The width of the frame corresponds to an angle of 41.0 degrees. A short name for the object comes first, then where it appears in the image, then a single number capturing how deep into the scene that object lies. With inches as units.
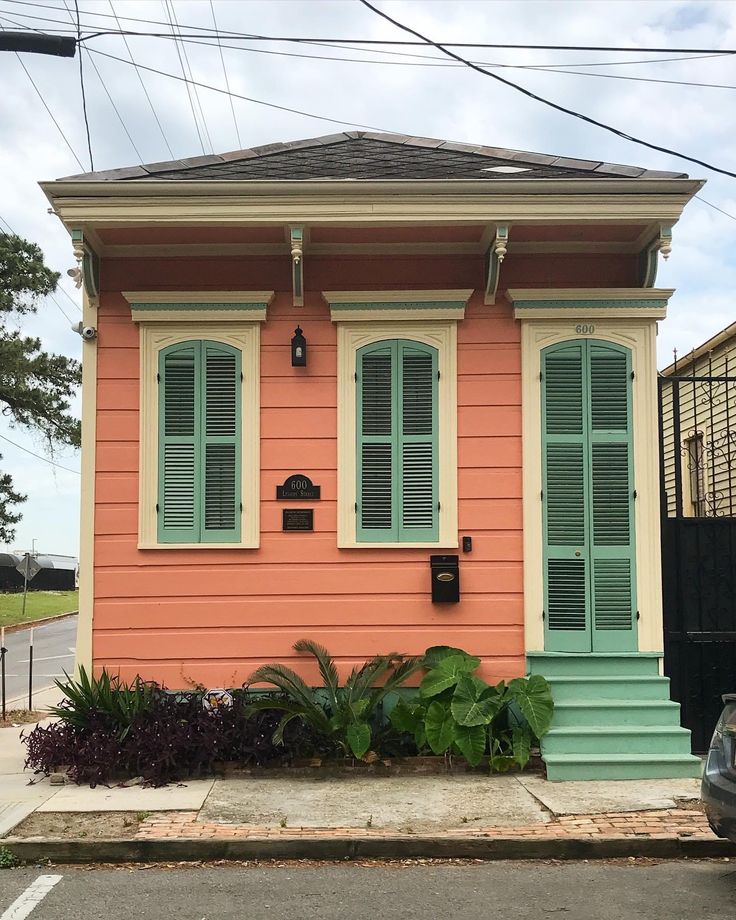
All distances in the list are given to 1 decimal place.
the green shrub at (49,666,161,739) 299.3
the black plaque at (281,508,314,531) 322.7
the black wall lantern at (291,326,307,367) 325.1
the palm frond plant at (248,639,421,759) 293.9
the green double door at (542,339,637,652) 320.2
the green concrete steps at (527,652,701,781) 292.5
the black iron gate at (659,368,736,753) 328.5
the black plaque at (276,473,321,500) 323.6
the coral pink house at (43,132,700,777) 316.8
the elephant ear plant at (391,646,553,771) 292.2
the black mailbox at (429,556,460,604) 318.3
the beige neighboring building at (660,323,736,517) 476.8
